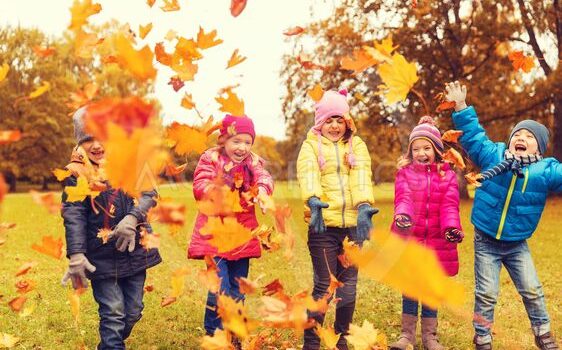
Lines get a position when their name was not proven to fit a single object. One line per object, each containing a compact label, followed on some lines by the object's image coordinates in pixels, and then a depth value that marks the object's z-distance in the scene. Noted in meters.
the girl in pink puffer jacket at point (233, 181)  3.85
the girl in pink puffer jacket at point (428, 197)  4.18
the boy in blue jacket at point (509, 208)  4.05
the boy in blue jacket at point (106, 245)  3.42
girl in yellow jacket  3.95
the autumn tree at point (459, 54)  20.34
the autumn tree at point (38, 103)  34.41
